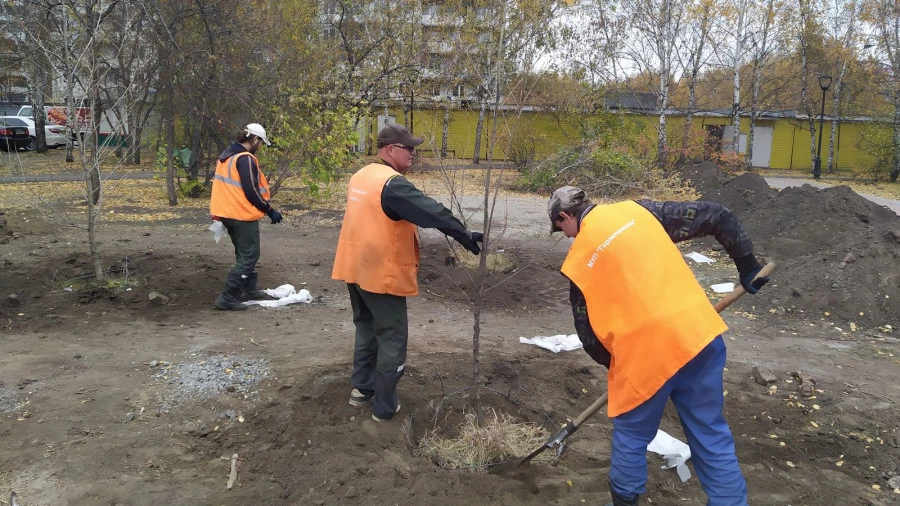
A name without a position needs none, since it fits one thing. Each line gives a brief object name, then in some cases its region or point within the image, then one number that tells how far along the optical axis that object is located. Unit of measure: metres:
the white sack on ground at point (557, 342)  5.13
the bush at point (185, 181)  13.07
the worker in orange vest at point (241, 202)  5.75
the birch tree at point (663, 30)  20.97
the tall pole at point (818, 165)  24.73
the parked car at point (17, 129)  23.64
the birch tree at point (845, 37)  24.27
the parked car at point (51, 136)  24.67
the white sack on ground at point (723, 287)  7.20
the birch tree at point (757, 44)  22.20
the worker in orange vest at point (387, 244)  3.39
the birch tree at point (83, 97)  5.91
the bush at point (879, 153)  22.72
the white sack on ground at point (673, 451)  3.33
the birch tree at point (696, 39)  21.09
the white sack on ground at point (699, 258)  8.72
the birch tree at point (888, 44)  21.80
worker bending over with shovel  2.51
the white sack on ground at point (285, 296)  6.14
